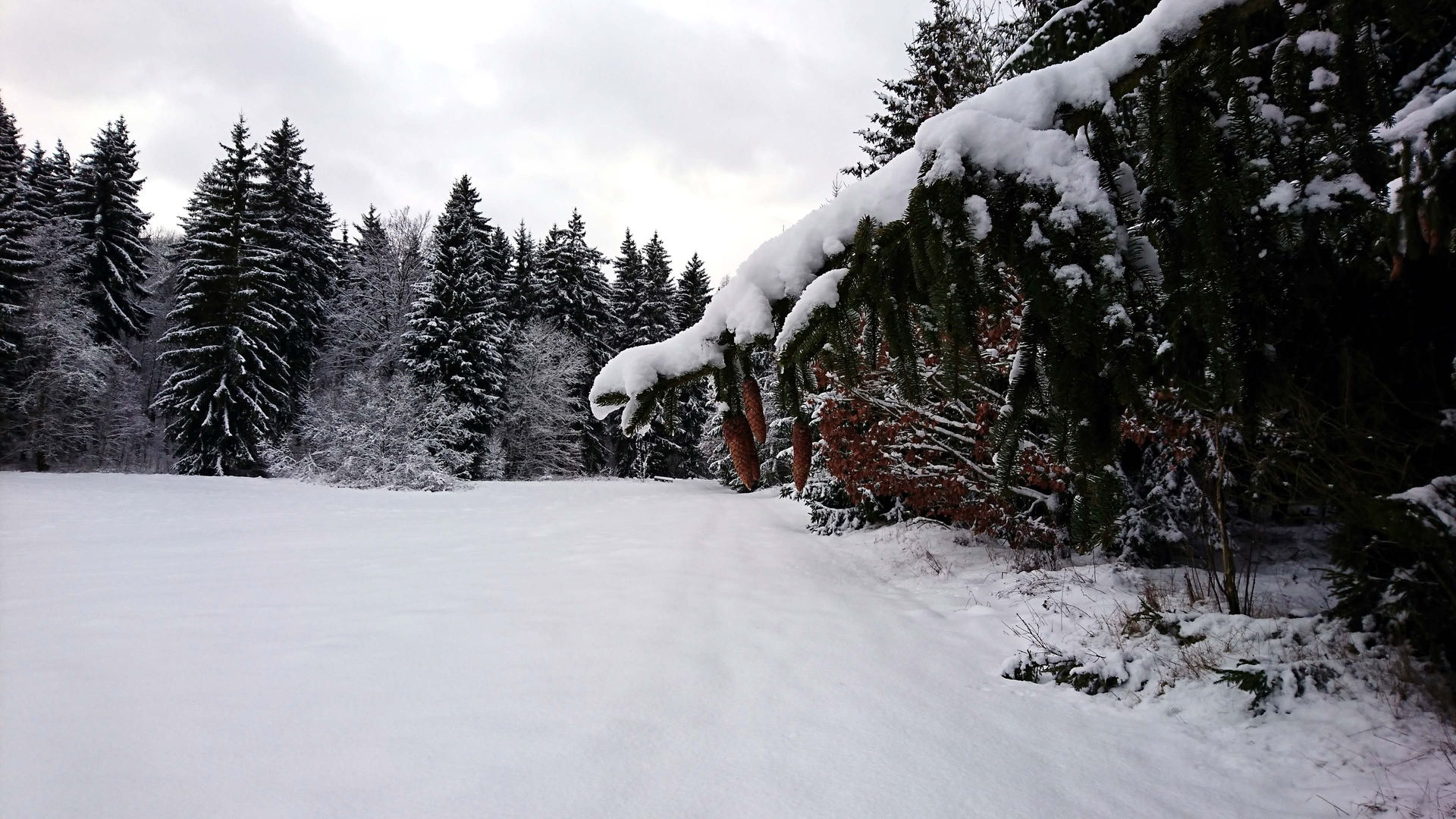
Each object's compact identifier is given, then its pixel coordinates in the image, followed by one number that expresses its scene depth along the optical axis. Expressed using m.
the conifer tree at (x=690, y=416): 22.32
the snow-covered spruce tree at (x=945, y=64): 9.55
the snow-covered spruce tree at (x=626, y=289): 28.86
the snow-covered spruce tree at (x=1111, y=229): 1.30
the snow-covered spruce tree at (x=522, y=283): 30.27
